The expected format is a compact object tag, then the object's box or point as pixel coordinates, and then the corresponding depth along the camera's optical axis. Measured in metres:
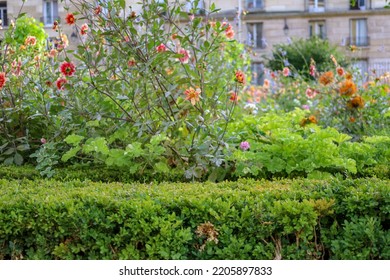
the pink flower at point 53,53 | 4.97
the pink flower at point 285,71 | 7.39
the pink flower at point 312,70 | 6.27
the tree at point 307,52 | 19.90
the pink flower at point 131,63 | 4.15
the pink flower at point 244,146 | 4.09
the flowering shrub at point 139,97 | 4.02
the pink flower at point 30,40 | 4.79
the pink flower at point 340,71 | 5.86
